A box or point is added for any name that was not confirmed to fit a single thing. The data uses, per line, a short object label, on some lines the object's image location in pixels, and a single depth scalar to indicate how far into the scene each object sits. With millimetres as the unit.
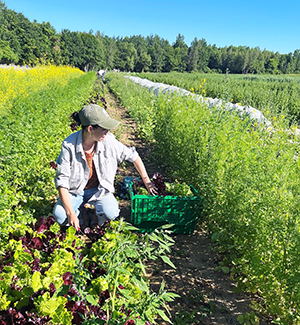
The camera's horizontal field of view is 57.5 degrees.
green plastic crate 3551
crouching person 2939
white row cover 6816
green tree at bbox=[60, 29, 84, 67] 76750
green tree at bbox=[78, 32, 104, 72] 79875
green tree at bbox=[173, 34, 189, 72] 107438
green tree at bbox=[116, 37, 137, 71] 92625
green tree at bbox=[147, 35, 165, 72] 102938
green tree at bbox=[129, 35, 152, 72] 96938
